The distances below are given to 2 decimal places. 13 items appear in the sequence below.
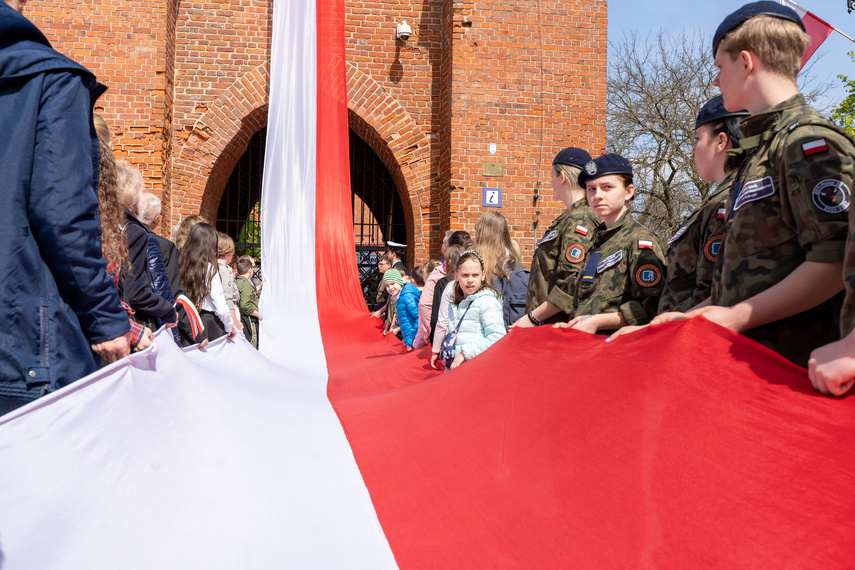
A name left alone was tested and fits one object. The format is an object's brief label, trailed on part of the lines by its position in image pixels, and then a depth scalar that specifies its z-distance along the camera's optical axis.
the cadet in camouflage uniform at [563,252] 3.55
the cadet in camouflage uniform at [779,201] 1.68
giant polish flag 1.36
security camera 10.15
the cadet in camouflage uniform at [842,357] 1.36
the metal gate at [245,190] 12.17
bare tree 20.09
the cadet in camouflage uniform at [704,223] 2.38
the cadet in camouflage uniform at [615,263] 2.90
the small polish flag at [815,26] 4.94
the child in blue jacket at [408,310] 7.13
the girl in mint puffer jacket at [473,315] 4.25
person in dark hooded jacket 1.79
